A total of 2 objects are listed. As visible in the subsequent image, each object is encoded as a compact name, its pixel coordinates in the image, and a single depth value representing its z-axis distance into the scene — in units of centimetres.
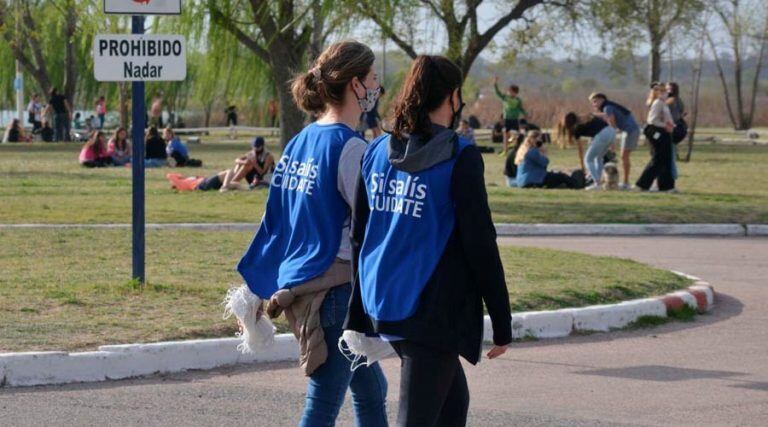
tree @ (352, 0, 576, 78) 2919
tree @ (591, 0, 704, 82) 3061
